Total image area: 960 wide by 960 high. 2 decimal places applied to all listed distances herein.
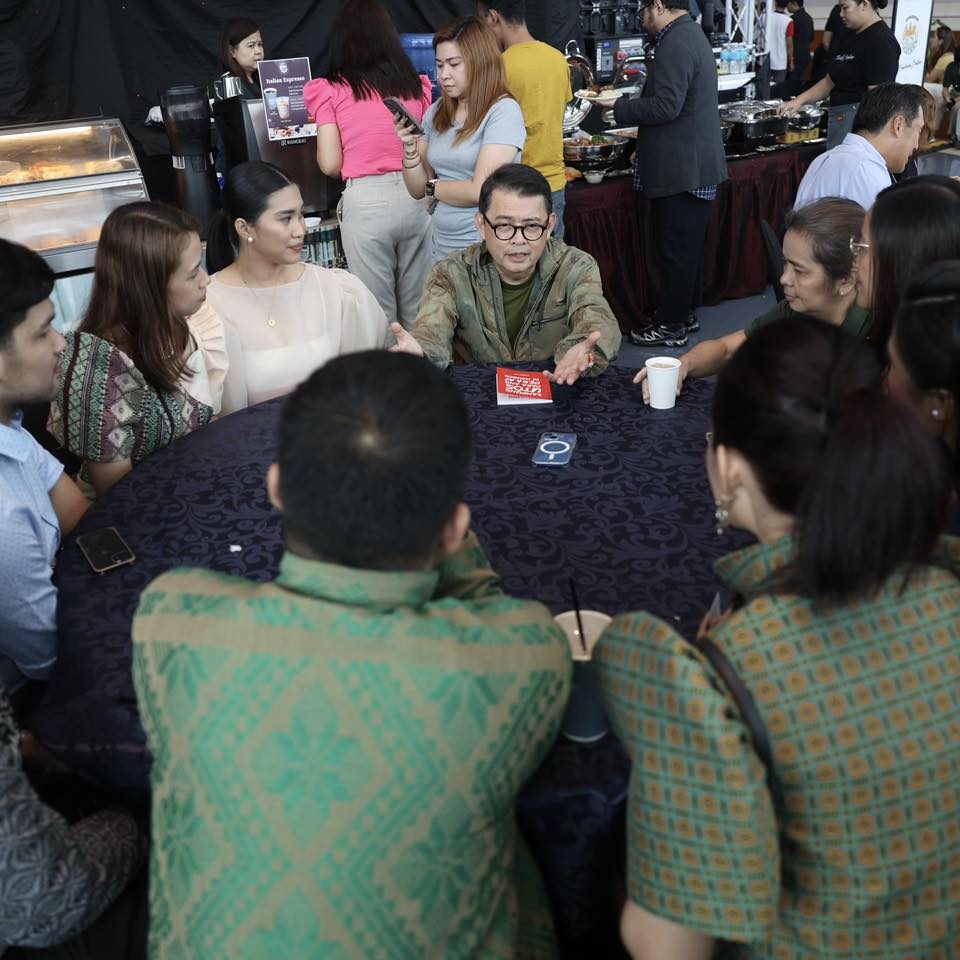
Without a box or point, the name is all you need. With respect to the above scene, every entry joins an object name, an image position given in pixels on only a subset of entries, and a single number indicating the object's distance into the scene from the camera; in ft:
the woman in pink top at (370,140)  11.85
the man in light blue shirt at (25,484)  5.18
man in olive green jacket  8.13
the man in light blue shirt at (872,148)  10.98
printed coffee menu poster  12.96
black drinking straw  4.05
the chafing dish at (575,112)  15.74
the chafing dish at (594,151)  14.80
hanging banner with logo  15.97
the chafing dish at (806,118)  16.80
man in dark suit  13.03
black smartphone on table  5.22
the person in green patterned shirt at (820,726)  2.96
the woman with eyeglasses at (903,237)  6.11
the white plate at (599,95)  16.19
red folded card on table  7.19
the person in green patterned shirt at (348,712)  2.90
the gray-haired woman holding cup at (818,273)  7.50
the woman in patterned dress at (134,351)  6.68
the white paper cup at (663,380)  6.75
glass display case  12.30
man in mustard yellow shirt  12.46
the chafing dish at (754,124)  16.05
